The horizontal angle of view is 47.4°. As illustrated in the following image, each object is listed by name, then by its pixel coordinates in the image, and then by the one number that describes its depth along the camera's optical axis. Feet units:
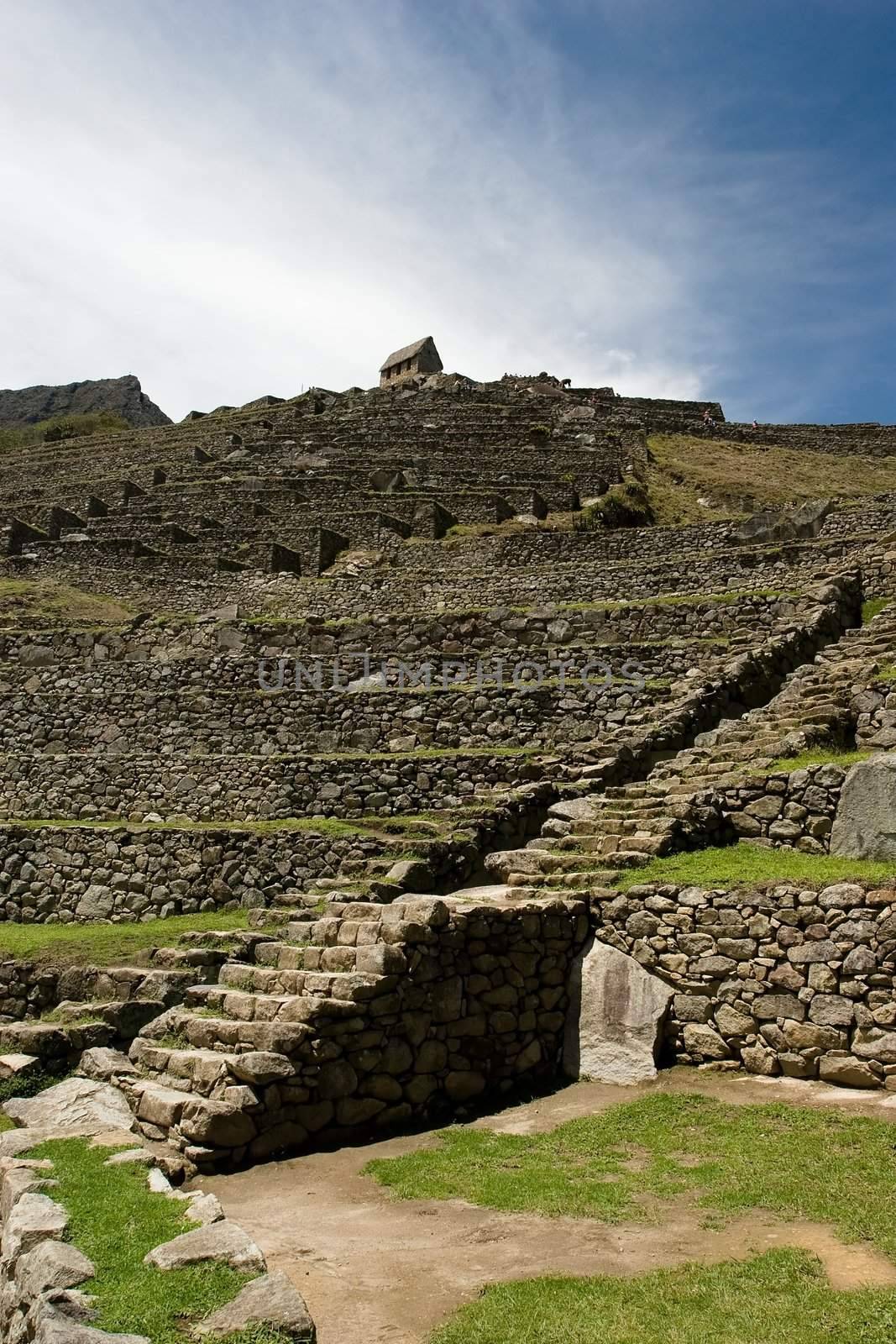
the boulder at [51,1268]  15.99
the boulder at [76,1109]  24.93
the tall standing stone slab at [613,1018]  28.81
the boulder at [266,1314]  14.73
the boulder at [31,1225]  17.72
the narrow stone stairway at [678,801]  33.60
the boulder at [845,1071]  25.25
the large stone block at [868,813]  29.96
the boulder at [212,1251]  16.52
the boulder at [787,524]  73.72
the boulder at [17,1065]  29.71
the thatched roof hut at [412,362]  229.86
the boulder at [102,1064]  28.25
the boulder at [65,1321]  14.30
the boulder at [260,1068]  24.59
